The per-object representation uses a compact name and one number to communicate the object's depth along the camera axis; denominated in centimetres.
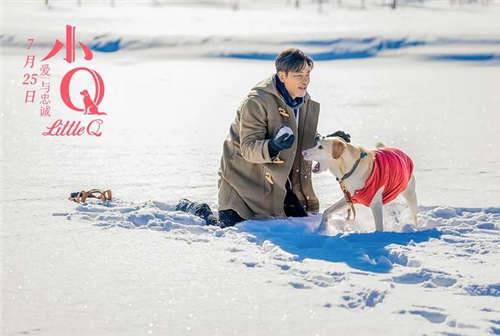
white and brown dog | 927
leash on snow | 1091
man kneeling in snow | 954
